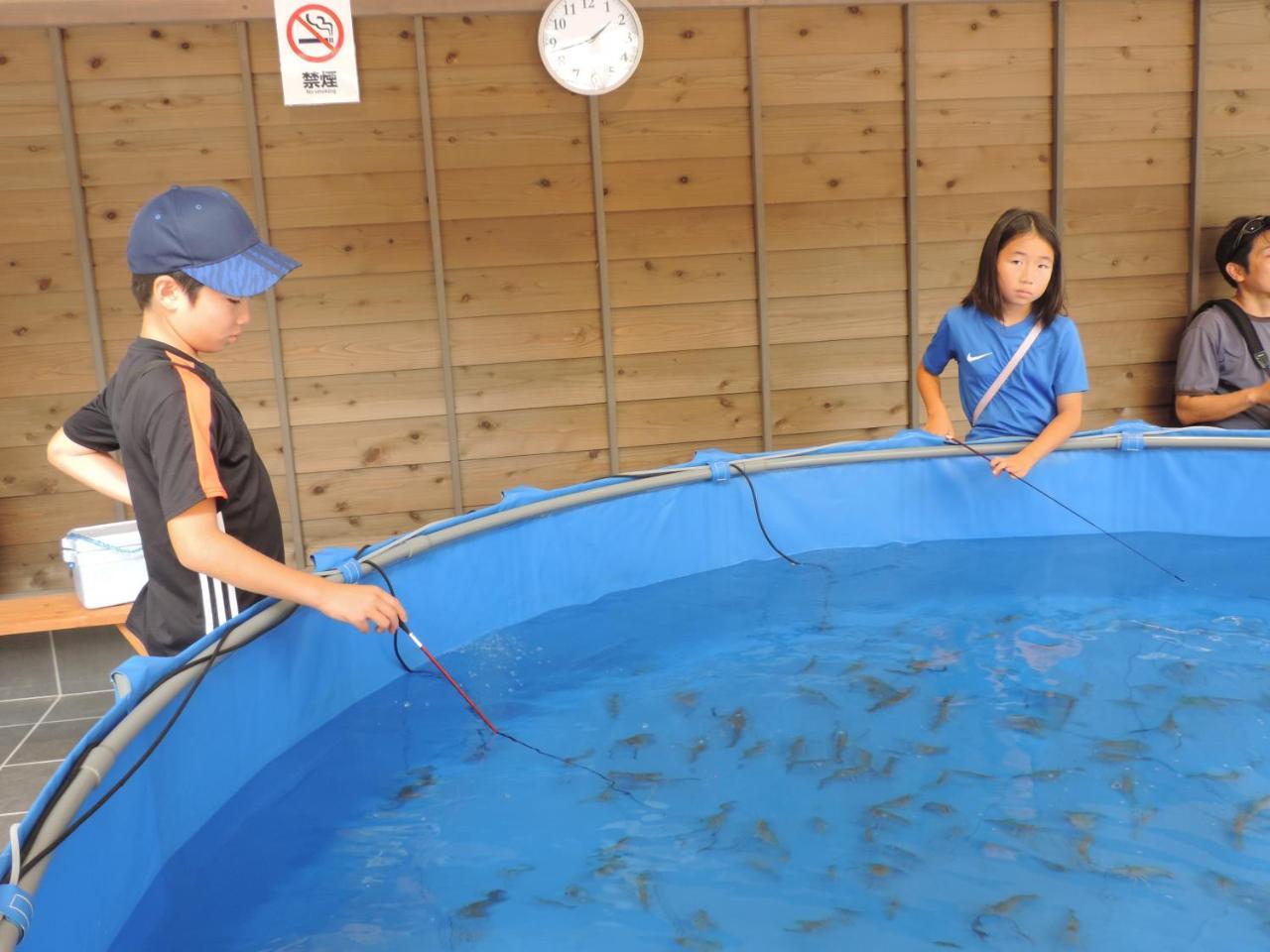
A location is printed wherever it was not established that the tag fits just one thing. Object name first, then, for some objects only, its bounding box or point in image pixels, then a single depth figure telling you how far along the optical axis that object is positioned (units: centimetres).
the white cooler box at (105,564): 429
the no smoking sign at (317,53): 515
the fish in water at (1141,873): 214
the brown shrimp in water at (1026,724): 276
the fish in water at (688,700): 298
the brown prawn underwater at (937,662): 315
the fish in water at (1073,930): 197
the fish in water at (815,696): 295
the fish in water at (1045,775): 253
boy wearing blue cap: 225
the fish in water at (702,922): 206
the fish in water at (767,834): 232
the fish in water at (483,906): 215
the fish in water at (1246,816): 228
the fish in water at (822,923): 204
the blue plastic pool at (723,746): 209
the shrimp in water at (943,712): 281
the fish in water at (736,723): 278
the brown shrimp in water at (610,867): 226
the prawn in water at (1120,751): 261
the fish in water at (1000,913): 200
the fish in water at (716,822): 236
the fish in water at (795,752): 265
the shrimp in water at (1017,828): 231
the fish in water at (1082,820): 232
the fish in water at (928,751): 266
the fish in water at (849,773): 255
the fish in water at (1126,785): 245
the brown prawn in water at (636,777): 260
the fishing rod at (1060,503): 413
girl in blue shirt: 410
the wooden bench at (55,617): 431
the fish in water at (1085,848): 221
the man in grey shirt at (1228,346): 545
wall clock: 534
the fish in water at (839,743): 267
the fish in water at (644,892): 215
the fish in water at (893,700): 291
